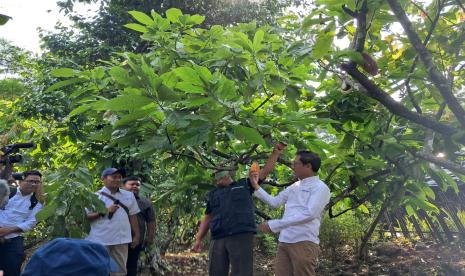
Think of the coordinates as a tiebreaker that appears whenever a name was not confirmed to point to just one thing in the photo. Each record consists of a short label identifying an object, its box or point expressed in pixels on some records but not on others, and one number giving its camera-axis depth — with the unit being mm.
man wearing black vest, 4738
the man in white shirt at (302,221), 3900
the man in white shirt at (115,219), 5258
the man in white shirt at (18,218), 4969
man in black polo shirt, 6004
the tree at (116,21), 10953
